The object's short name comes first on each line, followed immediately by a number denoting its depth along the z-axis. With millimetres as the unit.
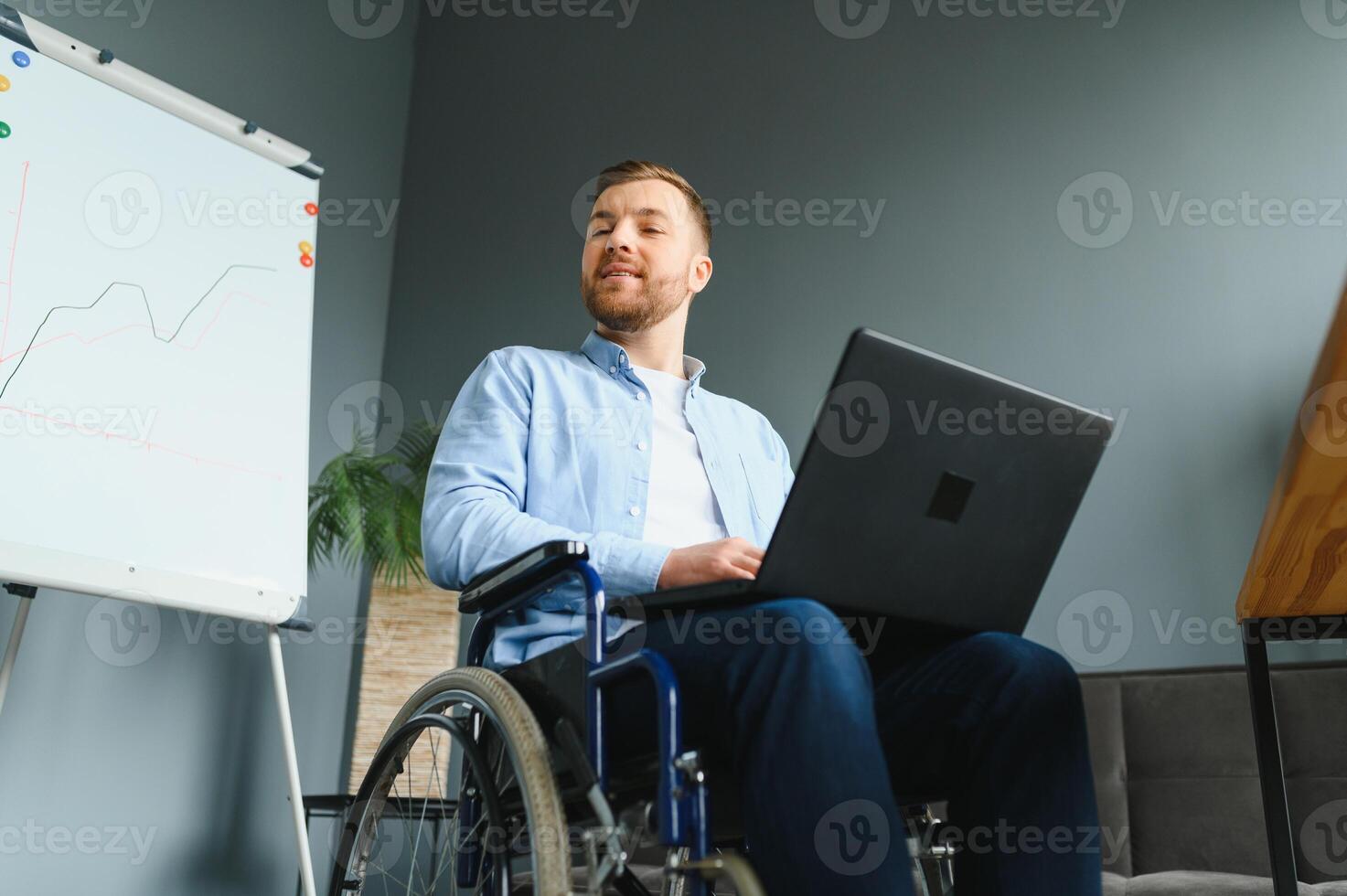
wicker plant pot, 2893
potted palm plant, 2859
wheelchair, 1008
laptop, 1075
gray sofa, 2186
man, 1000
